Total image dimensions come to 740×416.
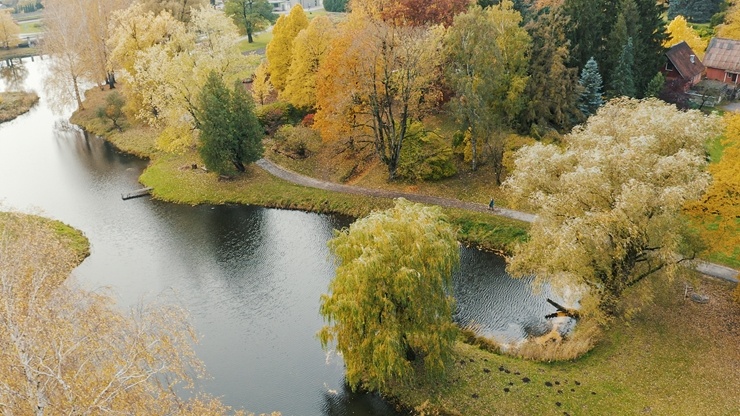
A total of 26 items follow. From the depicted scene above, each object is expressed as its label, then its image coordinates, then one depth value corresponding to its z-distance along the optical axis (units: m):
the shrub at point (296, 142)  52.66
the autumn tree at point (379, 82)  42.03
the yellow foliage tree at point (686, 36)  66.69
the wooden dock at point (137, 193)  48.81
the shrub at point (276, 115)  57.94
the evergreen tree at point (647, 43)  52.59
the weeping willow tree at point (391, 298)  24.17
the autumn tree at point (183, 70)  50.91
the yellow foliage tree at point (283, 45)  60.25
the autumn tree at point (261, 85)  60.44
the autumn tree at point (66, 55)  66.75
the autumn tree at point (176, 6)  73.00
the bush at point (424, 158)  46.03
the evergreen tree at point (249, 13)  87.50
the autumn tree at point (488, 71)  41.53
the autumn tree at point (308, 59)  54.94
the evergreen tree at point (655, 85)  51.94
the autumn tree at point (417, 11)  52.50
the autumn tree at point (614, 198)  26.42
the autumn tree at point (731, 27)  68.12
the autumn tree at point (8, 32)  101.81
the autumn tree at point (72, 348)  17.12
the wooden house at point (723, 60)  61.88
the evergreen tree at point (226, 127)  46.59
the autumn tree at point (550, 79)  44.16
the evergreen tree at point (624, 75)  49.16
